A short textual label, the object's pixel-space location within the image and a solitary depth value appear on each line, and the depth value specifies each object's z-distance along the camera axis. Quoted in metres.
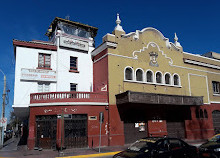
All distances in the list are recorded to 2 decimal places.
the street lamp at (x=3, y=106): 21.03
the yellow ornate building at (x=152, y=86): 19.25
